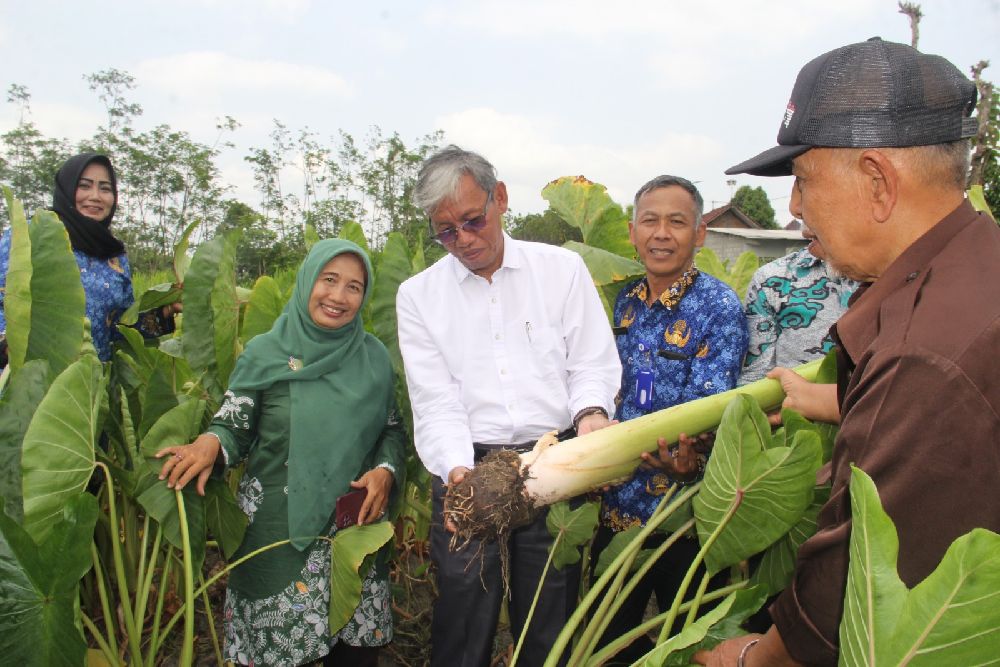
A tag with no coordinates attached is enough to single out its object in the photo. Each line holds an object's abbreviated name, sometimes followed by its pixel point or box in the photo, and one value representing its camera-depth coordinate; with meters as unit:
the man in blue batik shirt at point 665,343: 2.19
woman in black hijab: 3.16
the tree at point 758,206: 40.06
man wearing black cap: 0.81
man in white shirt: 1.95
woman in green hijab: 2.16
